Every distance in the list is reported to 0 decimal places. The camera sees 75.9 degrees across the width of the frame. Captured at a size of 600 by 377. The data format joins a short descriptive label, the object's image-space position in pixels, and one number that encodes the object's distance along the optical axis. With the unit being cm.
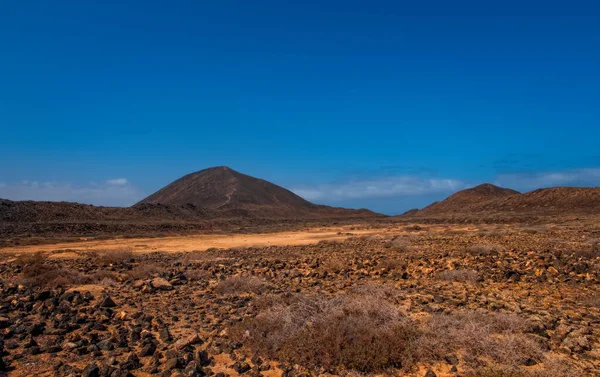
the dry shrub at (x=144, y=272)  1181
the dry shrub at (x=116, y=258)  1539
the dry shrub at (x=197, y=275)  1175
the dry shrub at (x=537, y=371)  452
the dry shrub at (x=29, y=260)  1424
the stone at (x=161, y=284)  1019
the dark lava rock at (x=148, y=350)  573
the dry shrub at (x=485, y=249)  1502
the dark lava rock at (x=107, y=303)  824
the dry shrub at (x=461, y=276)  1033
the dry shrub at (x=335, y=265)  1250
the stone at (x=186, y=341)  599
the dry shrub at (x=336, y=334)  514
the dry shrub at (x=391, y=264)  1247
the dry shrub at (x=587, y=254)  1330
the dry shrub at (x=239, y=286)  962
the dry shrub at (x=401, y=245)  1810
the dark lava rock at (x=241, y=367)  518
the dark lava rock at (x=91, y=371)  493
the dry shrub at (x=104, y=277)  1119
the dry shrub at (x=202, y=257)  1623
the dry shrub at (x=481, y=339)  521
